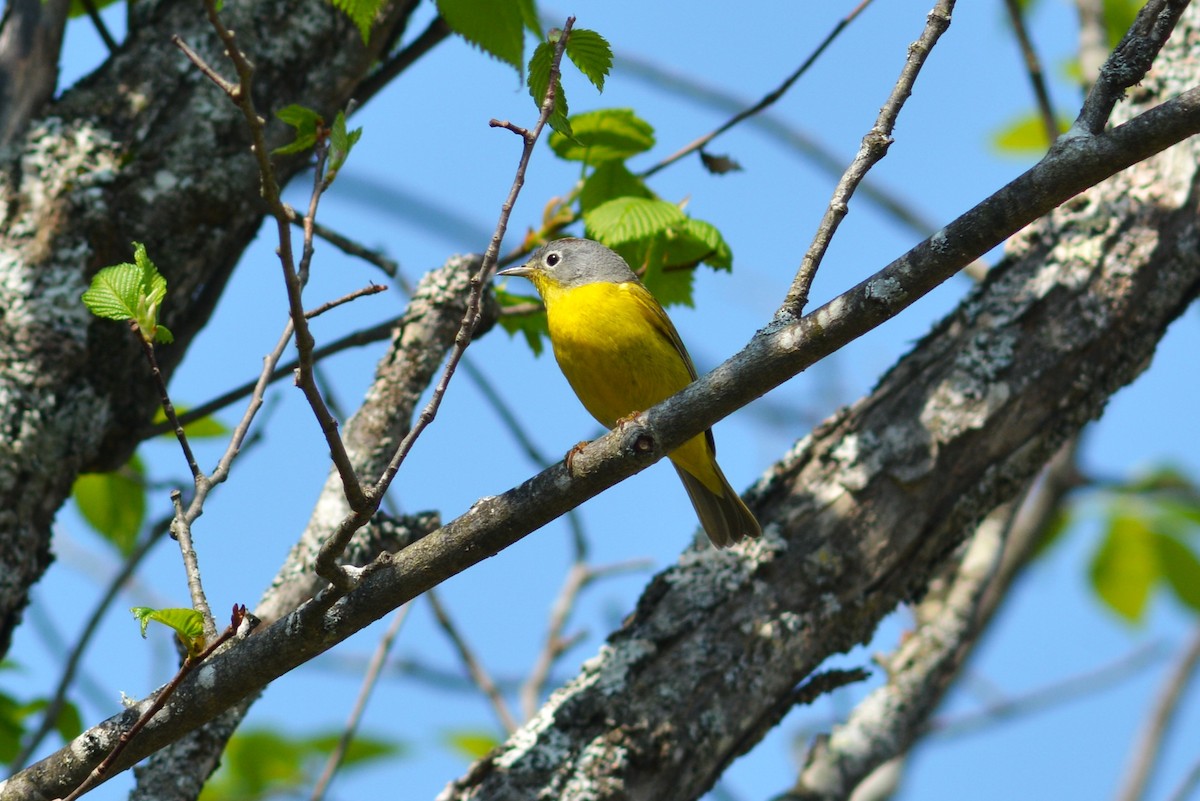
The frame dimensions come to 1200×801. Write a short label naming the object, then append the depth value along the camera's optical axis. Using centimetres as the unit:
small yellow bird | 1084
